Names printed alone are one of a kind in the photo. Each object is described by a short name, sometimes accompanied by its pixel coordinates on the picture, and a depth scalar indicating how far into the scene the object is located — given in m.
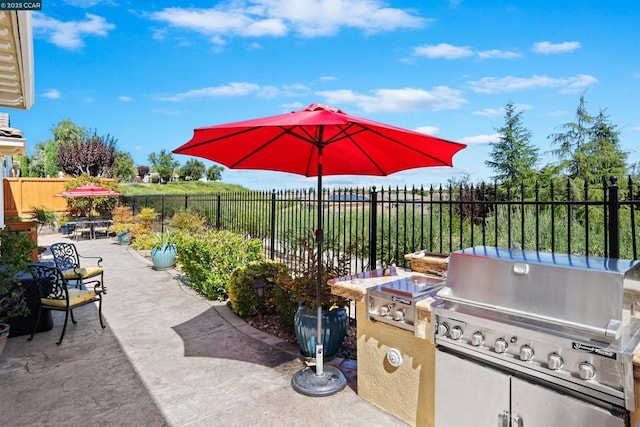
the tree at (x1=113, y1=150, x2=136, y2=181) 44.84
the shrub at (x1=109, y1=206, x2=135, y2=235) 13.93
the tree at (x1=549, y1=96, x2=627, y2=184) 15.27
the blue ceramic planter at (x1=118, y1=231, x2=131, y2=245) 13.41
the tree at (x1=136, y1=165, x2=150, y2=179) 57.62
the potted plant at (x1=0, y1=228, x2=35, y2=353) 4.08
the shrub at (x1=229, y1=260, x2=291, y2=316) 5.33
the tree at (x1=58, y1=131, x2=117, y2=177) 25.75
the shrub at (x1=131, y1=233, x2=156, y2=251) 12.13
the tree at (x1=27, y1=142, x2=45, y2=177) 42.93
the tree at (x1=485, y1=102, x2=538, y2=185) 20.91
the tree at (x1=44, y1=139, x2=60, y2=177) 36.28
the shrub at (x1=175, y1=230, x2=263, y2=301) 6.30
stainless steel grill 1.74
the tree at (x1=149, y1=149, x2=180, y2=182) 51.81
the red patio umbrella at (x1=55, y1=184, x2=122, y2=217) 14.55
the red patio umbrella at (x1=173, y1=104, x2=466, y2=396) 2.76
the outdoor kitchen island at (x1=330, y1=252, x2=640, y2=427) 2.62
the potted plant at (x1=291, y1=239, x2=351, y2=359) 3.82
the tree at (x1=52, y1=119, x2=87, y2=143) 48.03
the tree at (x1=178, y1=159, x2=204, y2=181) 55.38
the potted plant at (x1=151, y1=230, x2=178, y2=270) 8.93
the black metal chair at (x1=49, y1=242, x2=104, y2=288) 5.97
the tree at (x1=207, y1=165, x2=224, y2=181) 57.34
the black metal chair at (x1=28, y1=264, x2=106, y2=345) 4.65
